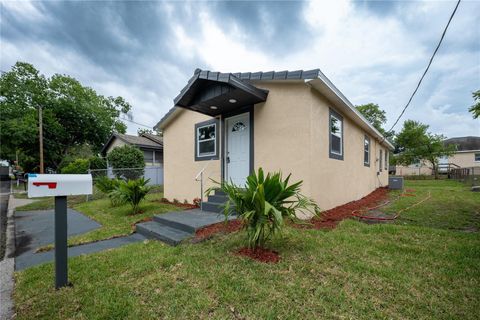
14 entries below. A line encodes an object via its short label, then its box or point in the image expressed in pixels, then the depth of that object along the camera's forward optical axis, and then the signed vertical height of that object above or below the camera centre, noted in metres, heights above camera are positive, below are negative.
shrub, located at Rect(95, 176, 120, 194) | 7.95 -0.80
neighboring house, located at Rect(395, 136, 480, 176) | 26.41 -0.02
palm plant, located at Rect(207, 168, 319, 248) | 2.92 -0.55
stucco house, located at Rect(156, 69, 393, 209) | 5.24 +0.84
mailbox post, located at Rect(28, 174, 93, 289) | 2.17 -0.30
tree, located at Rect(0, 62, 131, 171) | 18.88 +4.75
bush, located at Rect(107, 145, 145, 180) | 14.19 +0.29
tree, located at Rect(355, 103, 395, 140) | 29.29 +6.27
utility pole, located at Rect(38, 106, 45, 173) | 15.61 +1.97
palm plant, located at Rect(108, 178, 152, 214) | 6.31 -0.84
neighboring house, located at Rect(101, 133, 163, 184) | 15.41 +1.29
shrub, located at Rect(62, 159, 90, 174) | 14.26 -0.27
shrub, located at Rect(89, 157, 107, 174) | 16.72 -0.02
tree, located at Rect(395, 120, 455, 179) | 21.45 +1.53
